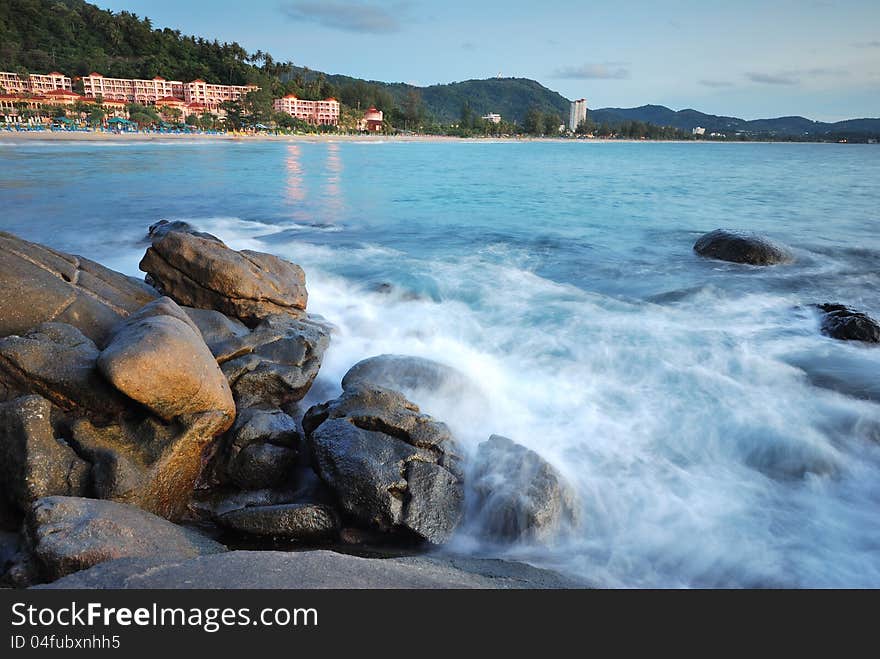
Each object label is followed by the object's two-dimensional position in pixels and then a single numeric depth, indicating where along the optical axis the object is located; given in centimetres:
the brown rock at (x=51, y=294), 486
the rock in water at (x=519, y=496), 431
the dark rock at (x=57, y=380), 414
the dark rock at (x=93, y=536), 284
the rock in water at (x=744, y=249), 1247
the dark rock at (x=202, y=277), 703
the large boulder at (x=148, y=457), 378
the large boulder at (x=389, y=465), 405
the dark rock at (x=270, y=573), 249
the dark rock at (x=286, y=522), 387
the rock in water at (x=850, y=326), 789
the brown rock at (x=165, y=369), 394
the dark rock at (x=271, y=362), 552
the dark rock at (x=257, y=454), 445
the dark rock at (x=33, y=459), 363
